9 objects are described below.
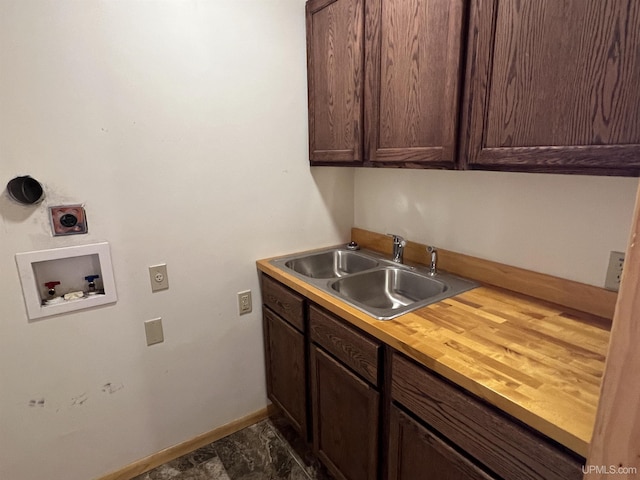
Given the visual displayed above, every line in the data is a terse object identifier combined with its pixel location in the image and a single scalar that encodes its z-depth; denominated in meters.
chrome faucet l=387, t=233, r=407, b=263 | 1.74
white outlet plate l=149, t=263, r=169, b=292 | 1.57
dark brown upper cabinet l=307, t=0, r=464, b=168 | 1.15
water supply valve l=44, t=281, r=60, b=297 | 1.40
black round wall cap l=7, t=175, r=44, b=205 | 1.25
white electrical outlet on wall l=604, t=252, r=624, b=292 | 1.12
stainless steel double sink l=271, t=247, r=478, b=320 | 1.40
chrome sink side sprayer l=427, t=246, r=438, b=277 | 1.60
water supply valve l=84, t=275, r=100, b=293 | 1.47
